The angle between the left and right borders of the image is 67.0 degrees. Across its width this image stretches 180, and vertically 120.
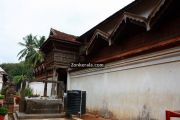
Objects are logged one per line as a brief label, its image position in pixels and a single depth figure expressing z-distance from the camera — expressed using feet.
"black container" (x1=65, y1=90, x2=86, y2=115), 21.35
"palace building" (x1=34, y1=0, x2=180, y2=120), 14.73
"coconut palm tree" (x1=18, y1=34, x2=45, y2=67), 65.29
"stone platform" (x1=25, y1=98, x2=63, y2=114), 21.77
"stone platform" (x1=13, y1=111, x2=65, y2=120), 20.64
